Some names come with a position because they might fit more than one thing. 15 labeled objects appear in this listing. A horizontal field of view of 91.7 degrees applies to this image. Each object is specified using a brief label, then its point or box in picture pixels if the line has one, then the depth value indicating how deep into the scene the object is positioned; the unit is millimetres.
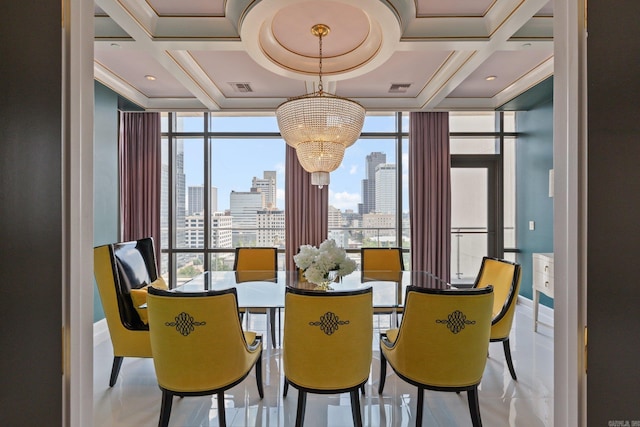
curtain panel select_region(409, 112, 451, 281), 4543
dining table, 2351
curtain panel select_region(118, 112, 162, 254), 4531
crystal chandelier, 2365
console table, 3300
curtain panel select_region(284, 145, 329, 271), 4555
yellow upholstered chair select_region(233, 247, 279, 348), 3566
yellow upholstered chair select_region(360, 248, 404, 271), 3504
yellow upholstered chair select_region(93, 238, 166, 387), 2262
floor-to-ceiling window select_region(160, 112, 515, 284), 4719
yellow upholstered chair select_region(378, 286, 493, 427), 1627
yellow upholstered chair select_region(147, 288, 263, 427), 1575
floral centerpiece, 2379
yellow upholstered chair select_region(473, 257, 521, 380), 2320
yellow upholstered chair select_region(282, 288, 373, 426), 1619
